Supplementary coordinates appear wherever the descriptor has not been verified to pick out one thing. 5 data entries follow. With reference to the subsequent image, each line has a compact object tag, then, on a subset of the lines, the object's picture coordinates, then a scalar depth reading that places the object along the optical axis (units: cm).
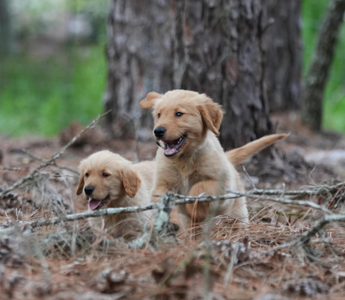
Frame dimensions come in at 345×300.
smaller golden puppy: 796
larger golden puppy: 761
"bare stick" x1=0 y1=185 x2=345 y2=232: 575
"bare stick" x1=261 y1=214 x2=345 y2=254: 518
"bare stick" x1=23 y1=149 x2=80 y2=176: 856
